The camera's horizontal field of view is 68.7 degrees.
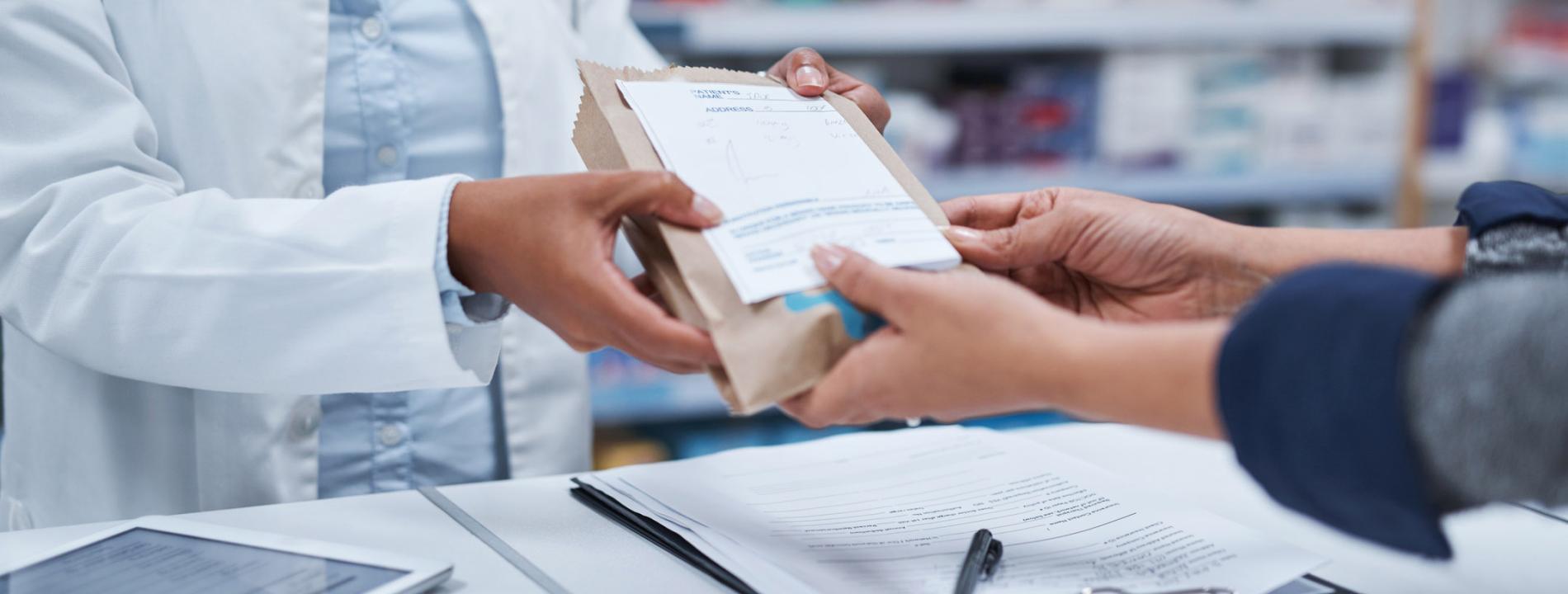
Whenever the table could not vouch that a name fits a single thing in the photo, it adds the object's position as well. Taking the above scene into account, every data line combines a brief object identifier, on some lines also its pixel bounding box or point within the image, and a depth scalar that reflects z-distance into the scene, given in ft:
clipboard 2.31
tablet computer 2.15
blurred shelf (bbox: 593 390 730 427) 6.37
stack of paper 2.32
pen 2.23
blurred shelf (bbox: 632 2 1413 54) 6.25
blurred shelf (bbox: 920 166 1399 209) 6.90
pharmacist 2.55
